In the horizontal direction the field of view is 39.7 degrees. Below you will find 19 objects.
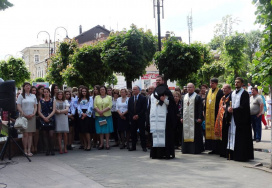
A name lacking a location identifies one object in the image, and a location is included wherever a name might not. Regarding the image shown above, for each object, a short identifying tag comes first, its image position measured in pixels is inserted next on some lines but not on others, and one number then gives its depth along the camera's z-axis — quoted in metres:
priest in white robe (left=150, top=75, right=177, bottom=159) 10.20
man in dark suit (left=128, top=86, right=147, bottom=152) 11.92
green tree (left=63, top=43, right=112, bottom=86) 22.12
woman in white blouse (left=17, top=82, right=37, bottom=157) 10.97
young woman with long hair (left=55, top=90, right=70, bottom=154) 11.53
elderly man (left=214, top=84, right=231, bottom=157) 10.21
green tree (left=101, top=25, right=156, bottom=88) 17.67
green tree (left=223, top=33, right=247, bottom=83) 30.69
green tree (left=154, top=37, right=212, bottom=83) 17.77
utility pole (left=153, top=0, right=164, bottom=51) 18.36
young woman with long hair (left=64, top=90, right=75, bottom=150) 12.45
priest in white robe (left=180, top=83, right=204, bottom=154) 11.12
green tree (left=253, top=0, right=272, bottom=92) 7.94
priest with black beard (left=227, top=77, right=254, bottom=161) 9.70
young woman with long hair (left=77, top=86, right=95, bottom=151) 12.25
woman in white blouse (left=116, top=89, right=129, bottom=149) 12.47
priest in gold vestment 11.07
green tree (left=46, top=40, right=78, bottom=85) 32.12
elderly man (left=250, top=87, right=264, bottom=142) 13.78
